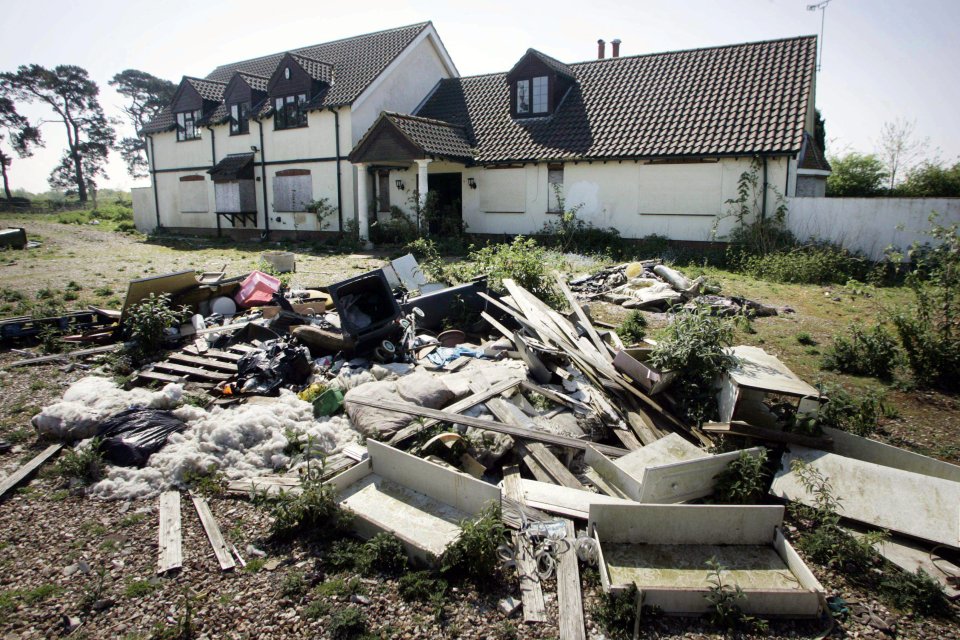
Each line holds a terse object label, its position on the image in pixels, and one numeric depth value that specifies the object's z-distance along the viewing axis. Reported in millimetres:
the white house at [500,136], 16031
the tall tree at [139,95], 50844
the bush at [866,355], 6801
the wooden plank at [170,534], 3802
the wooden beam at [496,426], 4977
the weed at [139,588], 3510
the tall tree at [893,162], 25578
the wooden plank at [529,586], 3377
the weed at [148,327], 7797
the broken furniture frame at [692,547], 3621
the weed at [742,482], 4316
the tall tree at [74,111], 42719
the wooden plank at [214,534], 3816
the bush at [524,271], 9109
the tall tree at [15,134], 41344
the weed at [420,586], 3473
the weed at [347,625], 3186
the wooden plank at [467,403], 5203
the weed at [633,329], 8117
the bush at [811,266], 12891
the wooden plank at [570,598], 3227
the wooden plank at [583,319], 6948
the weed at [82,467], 4836
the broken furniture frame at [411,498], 3977
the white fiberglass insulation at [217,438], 4809
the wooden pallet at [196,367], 7105
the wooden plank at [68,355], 7609
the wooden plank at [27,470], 4723
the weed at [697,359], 5266
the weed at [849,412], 5176
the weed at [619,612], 3275
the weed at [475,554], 3574
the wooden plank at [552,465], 4625
